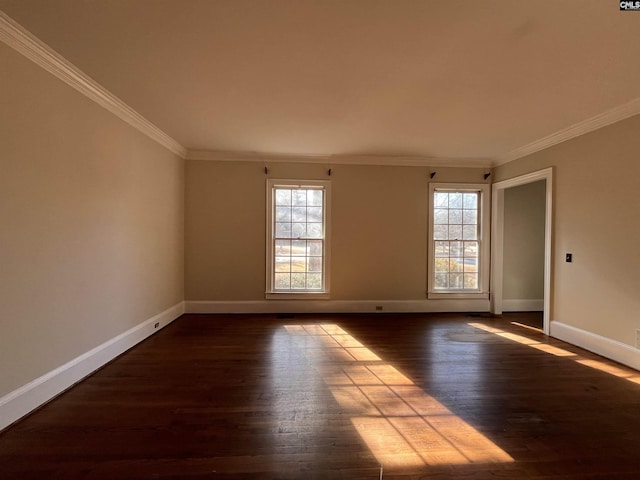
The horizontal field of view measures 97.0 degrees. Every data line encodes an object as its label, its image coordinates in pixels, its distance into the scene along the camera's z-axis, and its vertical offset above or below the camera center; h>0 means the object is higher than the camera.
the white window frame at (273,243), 4.73 -0.13
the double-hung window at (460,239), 4.96 -0.02
